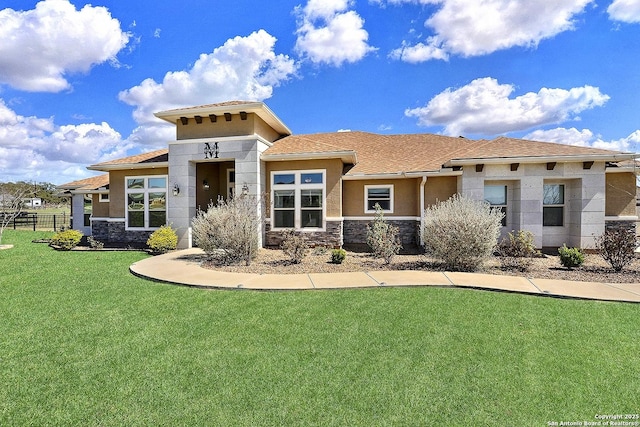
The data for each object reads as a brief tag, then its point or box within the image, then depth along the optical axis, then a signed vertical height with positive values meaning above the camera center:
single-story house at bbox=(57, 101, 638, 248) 11.45 +1.16
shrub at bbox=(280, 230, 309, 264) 9.63 -1.28
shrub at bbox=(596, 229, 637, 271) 8.37 -1.12
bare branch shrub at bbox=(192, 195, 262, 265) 9.52 -0.69
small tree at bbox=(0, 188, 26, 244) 16.82 +0.31
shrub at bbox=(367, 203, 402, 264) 9.36 -1.07
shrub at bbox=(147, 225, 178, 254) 12.10 -1.29
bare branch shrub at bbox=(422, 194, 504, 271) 8.32 -0.74
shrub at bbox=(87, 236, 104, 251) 13.37 -1.60
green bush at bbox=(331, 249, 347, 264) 9.70 -1.54
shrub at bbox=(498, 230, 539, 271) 8.68 -1.38
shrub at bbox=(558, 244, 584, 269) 8.79 -1.43
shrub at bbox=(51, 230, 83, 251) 13.30 -1.37
